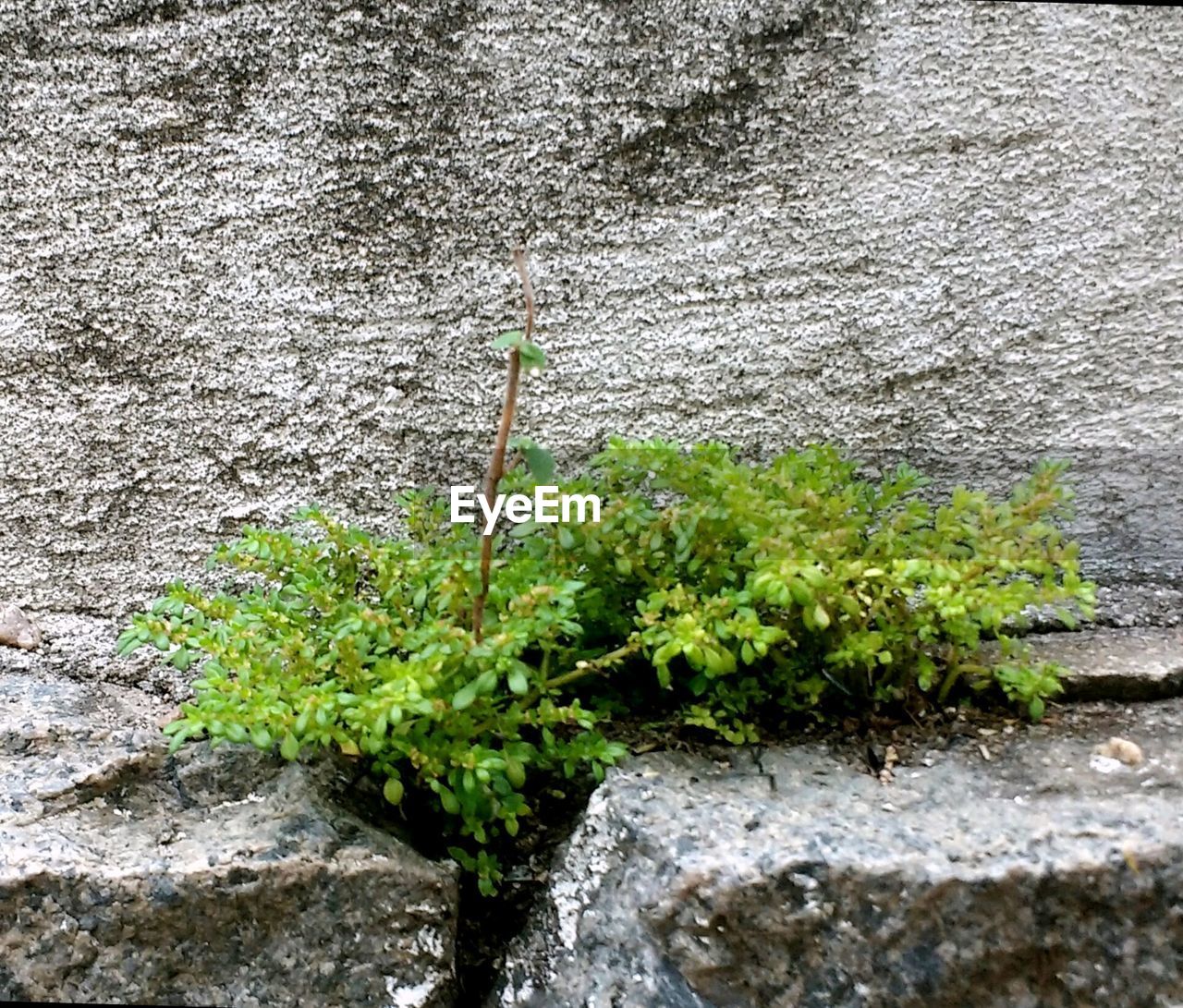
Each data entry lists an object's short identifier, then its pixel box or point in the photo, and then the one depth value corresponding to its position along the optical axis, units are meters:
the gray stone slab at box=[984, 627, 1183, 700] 0.62
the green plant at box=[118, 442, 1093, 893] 0.56
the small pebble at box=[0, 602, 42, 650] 0.67
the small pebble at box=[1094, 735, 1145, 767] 0.58
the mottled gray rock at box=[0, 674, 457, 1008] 0.56
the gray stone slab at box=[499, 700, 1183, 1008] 0.53
